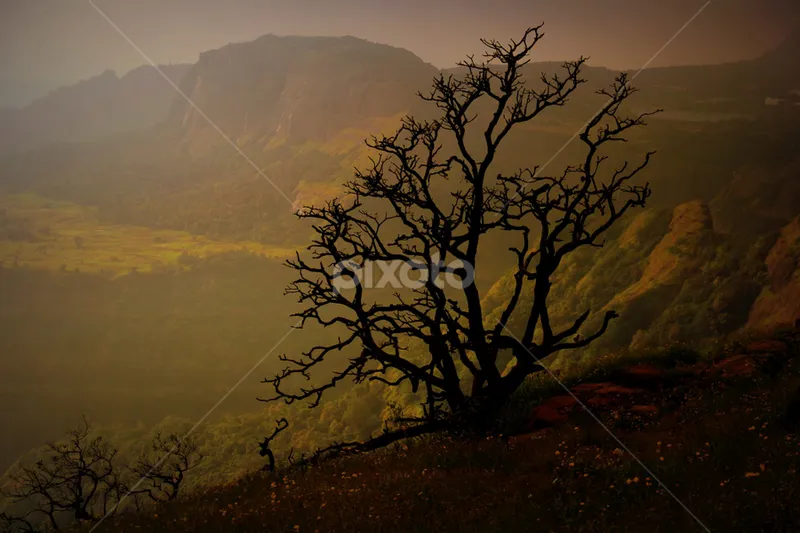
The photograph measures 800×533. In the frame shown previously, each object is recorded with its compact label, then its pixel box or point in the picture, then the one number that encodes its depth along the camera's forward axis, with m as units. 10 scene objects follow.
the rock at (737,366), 12.43
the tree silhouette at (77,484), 14.25
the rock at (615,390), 13.28
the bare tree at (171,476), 14.66
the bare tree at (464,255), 12.60
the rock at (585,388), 13.95
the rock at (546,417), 12.33
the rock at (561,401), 13.21
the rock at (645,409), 11.76
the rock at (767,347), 12.99
